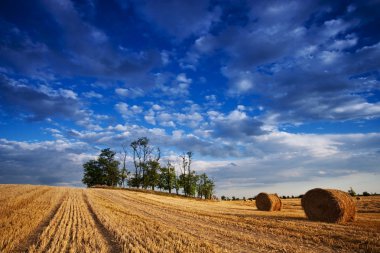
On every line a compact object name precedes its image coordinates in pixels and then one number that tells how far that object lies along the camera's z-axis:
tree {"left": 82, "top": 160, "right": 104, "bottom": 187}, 85.86
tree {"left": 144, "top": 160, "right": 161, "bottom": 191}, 74.38
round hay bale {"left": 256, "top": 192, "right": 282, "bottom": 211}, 27.31
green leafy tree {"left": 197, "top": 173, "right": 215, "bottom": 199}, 84.62
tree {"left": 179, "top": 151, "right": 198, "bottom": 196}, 71.21
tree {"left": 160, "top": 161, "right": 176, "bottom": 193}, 78.31
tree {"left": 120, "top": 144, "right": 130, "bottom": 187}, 82.12
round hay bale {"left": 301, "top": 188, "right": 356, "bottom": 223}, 17.14
